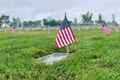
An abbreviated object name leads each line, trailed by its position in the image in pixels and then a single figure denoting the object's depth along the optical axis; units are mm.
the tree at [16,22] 107750
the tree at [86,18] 111375
